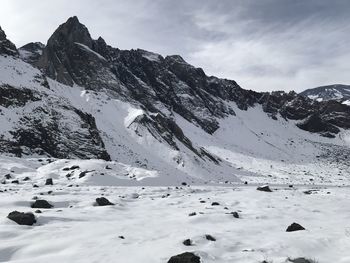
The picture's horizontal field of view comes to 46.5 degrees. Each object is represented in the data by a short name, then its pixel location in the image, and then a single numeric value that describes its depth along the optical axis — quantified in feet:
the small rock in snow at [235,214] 58.95
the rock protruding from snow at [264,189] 107.34
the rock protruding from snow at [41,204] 56.24
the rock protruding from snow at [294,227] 48.62
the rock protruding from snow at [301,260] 33.99
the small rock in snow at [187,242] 38.81
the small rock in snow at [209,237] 40.91
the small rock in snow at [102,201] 62.22
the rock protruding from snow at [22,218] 42.86
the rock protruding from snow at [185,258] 32.13
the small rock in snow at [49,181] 86.20
